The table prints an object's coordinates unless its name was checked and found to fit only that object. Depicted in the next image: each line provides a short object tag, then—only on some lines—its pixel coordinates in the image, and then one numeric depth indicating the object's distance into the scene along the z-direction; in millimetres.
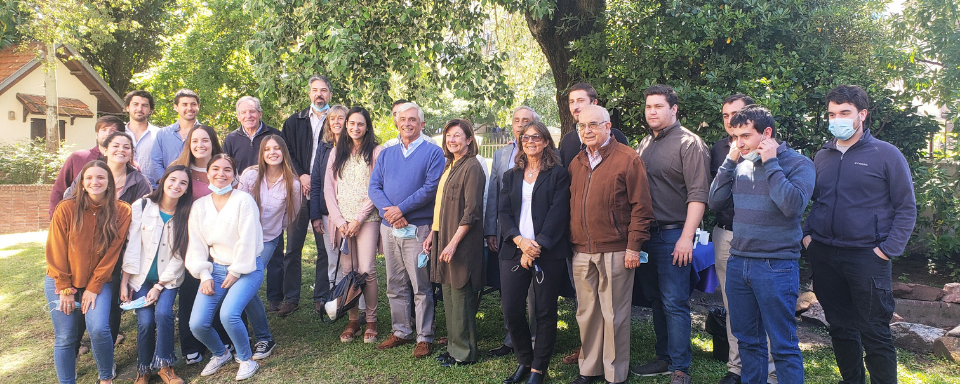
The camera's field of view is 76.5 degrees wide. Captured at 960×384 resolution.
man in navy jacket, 3691
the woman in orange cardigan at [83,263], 4371
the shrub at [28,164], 14156
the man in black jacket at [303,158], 6156
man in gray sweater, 3553
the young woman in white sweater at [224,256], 4699
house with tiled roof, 19609
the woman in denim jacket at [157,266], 4633
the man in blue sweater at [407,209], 5059
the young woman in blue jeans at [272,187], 5457
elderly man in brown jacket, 4070
